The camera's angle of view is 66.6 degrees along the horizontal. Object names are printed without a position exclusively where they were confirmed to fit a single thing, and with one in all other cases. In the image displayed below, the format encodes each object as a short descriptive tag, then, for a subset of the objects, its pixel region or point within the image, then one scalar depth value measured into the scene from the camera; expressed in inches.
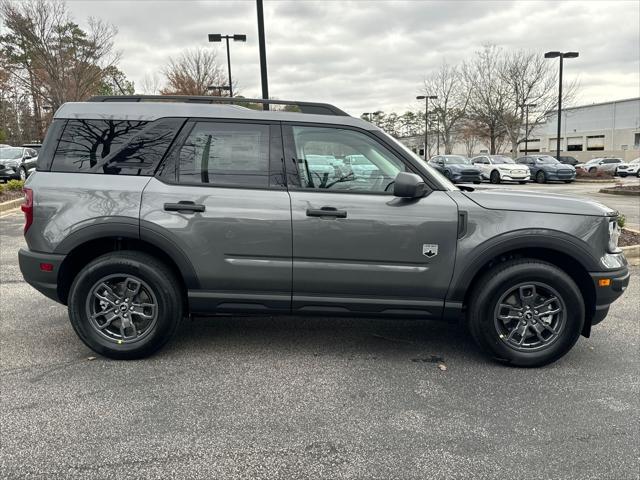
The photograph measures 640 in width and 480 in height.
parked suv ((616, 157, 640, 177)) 1374.3
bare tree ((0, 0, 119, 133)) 863.7
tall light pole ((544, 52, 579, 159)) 1095.7
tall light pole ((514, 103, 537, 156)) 1448.9
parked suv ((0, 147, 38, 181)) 710.5
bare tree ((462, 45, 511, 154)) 1504.7
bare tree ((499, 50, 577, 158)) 1435.8
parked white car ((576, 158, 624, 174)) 1392.3
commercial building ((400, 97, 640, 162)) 2384.4
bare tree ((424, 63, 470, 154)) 1697.8
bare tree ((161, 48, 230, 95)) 1296.8
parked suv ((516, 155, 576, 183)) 999.0
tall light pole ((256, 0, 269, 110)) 402.0
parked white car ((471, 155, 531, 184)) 981.2
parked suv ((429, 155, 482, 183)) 975.6
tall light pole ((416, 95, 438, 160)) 1766.7
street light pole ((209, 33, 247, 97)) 836.6
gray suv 137.9
